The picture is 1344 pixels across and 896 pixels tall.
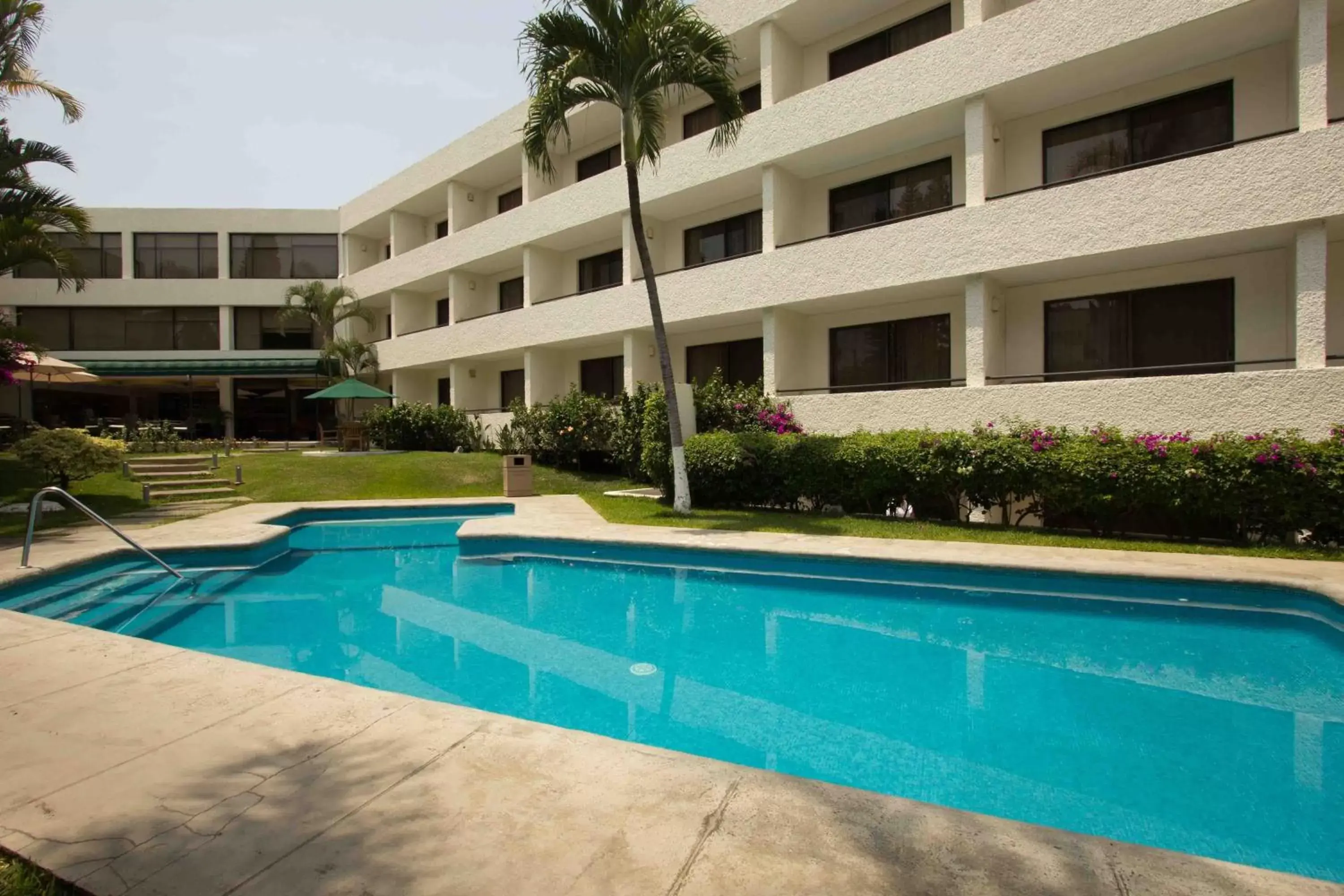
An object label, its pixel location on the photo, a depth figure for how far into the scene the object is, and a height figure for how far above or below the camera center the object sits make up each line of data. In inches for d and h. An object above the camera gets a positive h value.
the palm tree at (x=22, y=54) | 549.6 +326.2
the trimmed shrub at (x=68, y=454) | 551.2 -10.1
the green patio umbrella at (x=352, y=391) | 897.5 +62.6
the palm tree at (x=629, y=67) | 460.1 +249.3
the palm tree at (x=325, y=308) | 1089.4 +208.1
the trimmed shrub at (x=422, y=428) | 928.3 +13.8
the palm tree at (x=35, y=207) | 524.4 +196.3
